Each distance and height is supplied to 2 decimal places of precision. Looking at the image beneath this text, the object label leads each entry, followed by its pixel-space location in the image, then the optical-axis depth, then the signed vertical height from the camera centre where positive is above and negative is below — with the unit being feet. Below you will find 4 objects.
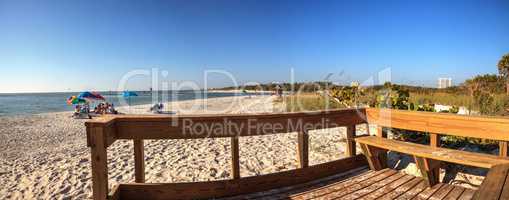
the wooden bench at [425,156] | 7.63 -1.97
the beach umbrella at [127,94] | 98.15 +0.90
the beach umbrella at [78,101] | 55.36 -0.90
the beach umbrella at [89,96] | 54.96 +0.16
